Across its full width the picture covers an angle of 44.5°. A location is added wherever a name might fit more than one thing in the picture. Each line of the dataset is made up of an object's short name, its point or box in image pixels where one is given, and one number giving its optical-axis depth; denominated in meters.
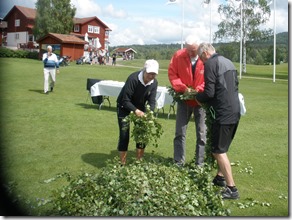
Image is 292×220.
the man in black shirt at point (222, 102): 4.14
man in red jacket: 4.88
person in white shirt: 12.47
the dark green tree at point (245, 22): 31.92
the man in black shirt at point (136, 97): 4.71
